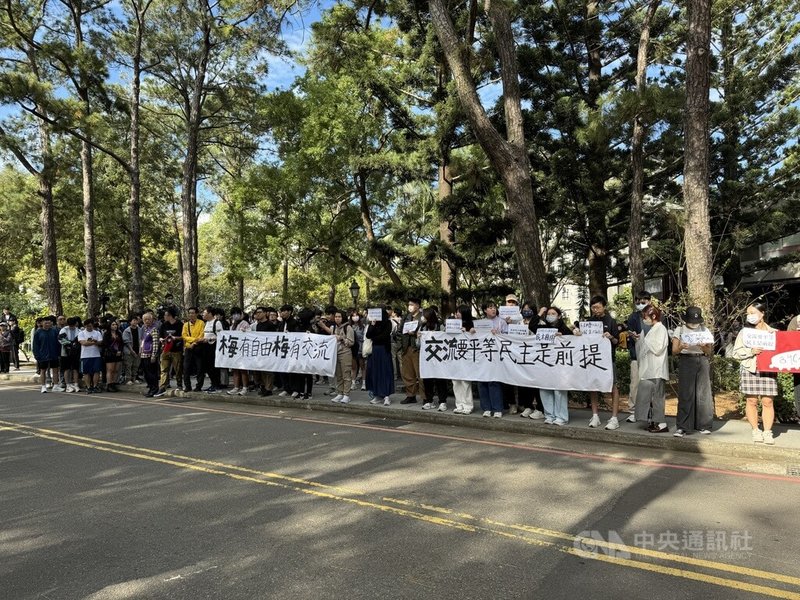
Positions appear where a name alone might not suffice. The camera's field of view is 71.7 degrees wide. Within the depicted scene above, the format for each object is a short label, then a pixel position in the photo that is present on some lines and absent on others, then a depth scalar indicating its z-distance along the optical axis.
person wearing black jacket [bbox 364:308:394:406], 10.18
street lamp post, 22.39
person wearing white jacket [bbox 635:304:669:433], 7.35
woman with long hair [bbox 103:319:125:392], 13.73
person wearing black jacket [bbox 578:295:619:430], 7.90
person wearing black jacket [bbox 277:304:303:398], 11.42
